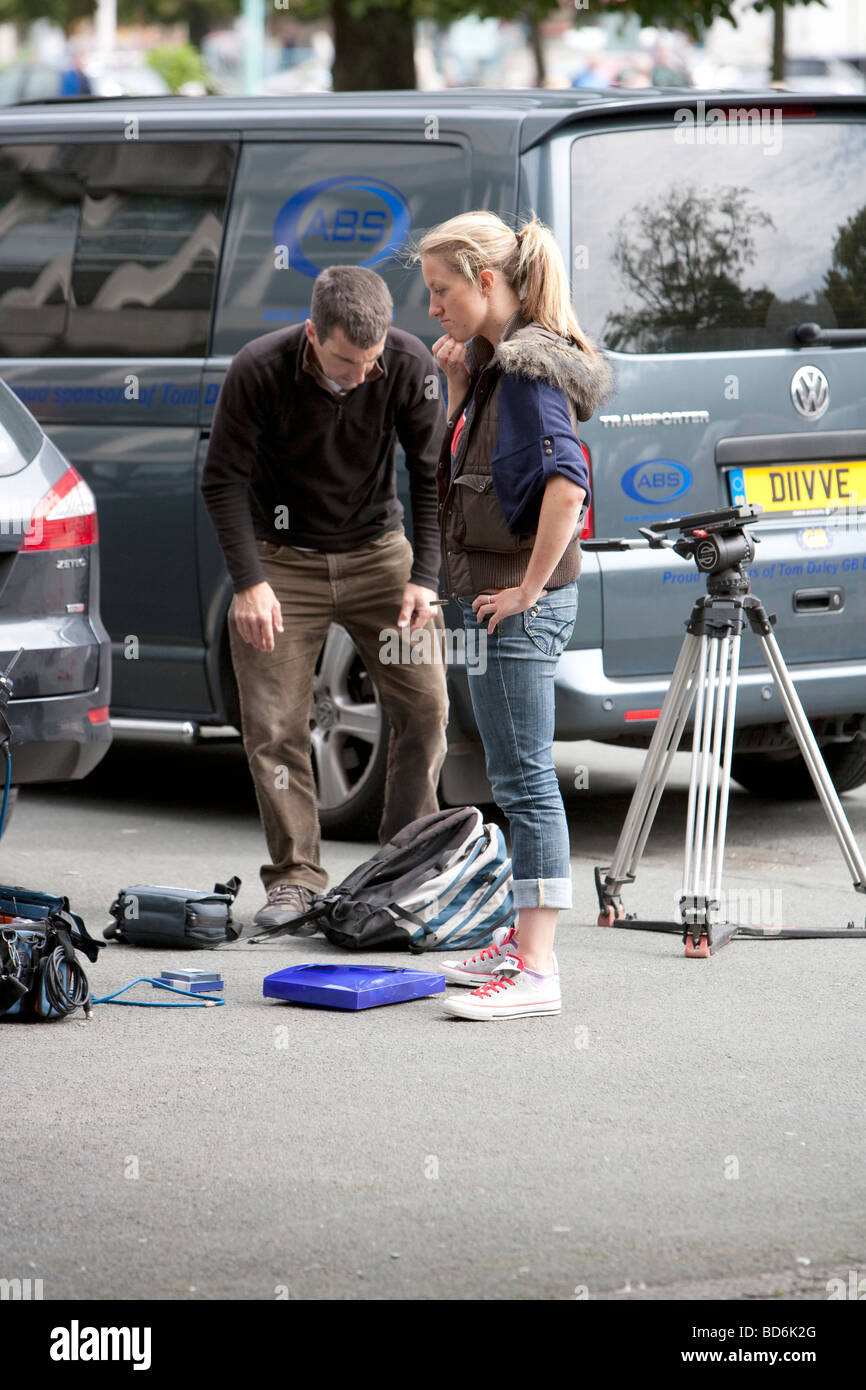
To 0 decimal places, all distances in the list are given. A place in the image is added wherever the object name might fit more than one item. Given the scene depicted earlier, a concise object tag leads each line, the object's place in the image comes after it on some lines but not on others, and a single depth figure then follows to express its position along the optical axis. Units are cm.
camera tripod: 1124
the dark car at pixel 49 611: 1173
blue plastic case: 1024
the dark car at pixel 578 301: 1288
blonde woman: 968
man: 1184
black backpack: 1144
